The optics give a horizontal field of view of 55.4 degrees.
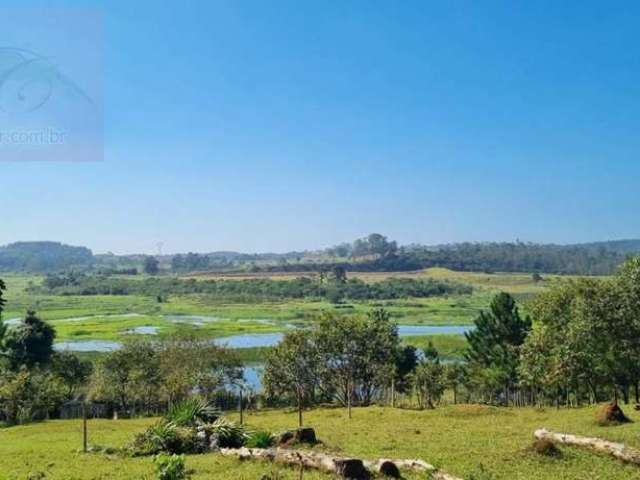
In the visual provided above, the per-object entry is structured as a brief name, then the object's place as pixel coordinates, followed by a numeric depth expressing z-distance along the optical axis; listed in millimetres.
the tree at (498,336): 40000
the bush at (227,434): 16506
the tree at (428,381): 37312
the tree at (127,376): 35312
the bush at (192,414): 17656
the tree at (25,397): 30047
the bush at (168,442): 16391
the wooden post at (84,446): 17739
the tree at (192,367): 35156
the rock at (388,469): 12025
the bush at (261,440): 15727
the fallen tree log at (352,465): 12062
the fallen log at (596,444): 12953
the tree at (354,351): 35875
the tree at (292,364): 35875
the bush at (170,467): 8211
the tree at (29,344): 38812
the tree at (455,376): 38812
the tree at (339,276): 152925
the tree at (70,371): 38344
